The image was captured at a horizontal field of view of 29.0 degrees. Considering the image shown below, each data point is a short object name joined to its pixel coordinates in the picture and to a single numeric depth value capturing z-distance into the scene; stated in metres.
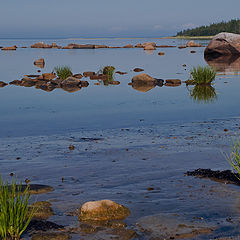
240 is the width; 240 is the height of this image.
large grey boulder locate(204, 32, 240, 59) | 56.34
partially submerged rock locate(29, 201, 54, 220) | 7.52
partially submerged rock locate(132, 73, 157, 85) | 31.01
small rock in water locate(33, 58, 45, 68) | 49.86
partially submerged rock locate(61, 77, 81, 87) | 30.41
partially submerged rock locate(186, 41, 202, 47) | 105.24
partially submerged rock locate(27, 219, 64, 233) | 6.94
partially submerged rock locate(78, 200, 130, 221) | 7.37
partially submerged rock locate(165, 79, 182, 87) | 30.78
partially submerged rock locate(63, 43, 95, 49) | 113.75
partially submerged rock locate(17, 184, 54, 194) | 8.73
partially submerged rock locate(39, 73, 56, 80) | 33.84
